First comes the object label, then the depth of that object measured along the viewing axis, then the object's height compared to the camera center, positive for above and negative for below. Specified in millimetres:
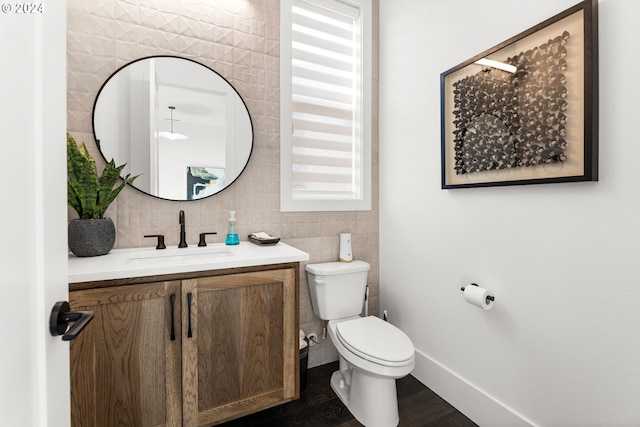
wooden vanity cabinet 1132 -575
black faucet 1606 -127
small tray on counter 1686 -168
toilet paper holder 1464 -422
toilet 1418 -665
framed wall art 1100 +444
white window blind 1962 +735
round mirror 1563 +470
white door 412 +1
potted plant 1347 +49
